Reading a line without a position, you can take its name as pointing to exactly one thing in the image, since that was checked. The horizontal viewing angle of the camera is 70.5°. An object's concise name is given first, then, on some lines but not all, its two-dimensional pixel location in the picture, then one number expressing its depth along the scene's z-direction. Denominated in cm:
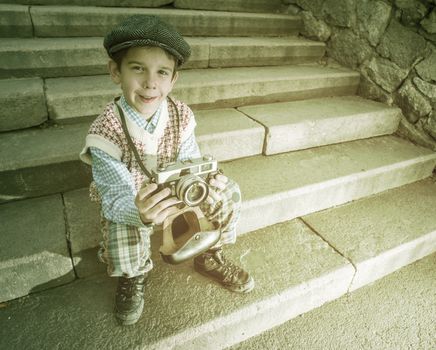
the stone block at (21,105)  195
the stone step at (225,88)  214
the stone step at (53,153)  180
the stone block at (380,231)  198
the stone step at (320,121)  245
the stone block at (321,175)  206
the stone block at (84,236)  164
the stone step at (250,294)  145
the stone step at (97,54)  222
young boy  125
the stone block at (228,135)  221
